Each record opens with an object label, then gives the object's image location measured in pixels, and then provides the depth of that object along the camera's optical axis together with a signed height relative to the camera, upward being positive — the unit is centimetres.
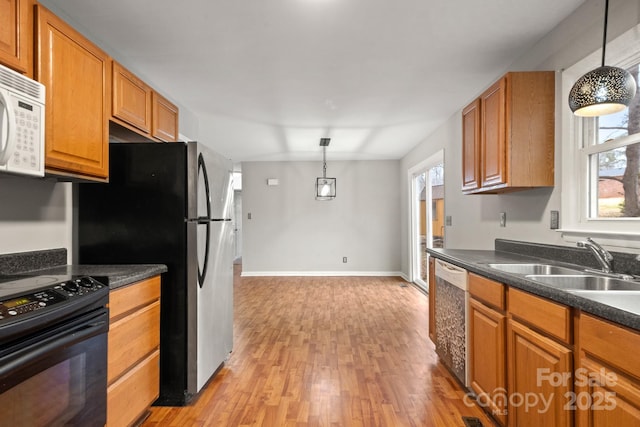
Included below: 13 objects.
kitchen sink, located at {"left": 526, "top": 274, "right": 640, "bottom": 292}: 155 -33
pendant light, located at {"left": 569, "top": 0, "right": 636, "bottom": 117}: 151 +57
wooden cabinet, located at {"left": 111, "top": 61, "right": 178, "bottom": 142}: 206 +75
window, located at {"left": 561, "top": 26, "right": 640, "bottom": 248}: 176 +29
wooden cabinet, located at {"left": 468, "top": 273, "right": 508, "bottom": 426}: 178 -74
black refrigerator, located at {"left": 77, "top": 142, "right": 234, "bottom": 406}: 214 -11
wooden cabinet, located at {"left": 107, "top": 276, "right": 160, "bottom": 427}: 163 -73
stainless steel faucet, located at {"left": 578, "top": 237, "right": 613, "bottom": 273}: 170 -20
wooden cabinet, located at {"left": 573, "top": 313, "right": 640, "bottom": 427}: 101 -53
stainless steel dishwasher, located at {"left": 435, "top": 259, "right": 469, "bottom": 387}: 223 -74
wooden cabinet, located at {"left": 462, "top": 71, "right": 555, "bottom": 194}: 223 +58
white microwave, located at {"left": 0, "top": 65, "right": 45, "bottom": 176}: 126 +36
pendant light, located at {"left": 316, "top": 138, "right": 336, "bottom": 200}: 584 +55
